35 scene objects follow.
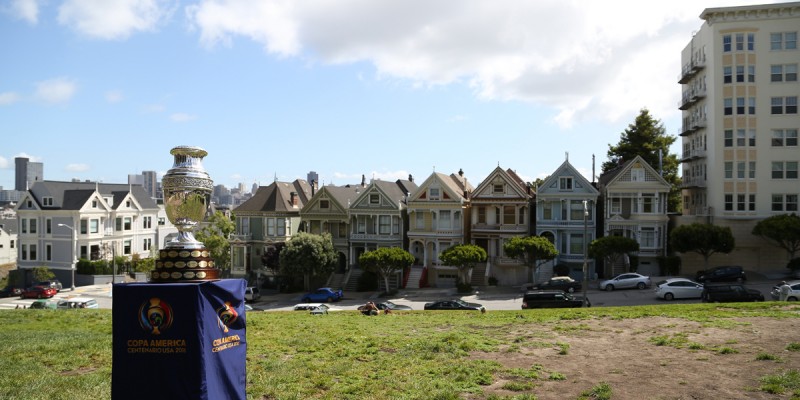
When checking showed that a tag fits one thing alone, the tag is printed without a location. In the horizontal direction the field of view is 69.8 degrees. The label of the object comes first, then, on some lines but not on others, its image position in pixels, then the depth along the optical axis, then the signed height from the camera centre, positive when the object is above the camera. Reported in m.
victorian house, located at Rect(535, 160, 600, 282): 47.56 +0.26
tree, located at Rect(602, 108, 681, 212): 59.22 +7.44
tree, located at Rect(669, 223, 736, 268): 41.72 -1.65
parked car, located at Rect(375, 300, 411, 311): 31.17 -5.01
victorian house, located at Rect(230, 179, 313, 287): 54.34 -1.18
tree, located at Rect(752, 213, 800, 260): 40.62 -0.97
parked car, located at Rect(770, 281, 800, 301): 28.12 -3.72
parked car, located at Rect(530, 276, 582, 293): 41.44 -4.95
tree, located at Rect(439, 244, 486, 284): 43.66 -3.04
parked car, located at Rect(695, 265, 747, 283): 39.69 -4.06
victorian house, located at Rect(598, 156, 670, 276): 46.44 +0.51
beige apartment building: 44.50 +7.44
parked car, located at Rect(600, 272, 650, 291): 40.22 -4.62
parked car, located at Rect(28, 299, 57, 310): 34.31 -5.45
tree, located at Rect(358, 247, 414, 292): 45.00 -3.52
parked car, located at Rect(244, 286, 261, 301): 44.57 -6.11
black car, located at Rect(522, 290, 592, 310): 29.47 -4.36
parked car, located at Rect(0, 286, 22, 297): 51.78 -7.06
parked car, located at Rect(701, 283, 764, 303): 28.92 -3.94
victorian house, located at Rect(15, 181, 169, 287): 56.53 -1.07
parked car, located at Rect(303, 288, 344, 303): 42.56 -5.99
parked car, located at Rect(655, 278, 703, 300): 34.28 -4.40
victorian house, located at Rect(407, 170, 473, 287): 49.56 -0.63
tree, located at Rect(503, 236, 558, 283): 43.12 -2.48
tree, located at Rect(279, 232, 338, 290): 46.56 -3.27
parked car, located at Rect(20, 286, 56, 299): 49.25 -6.68
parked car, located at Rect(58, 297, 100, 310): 35.19 -5.43
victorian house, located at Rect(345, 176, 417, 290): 51.72 -0.46
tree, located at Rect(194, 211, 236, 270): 52.25 -1.93
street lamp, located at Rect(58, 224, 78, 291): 55.93 -3.35
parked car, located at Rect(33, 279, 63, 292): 51.69 -6.25
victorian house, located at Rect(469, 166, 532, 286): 47.84 -0.25
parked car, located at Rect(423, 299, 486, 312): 29.94 -4.70
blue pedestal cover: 7.75 -1.73
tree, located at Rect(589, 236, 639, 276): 42.97 -2.24
